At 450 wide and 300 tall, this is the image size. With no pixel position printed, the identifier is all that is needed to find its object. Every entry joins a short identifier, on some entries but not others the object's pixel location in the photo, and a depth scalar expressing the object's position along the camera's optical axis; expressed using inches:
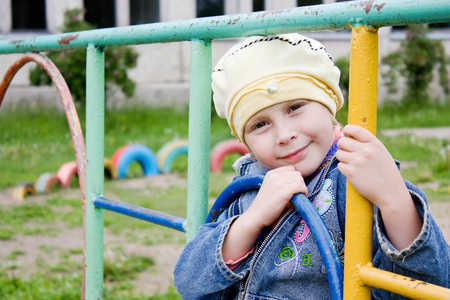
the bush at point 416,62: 374.0
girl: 43.9
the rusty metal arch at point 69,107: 66.7
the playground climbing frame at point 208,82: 34.0
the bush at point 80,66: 289.7
